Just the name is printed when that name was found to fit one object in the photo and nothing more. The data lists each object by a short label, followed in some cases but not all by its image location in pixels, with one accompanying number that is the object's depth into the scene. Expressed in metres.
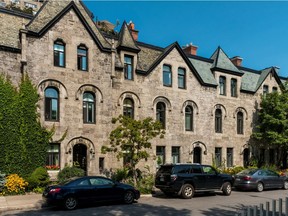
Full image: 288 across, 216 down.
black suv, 17.16
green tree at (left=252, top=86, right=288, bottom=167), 29.89
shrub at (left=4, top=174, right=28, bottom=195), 17.28
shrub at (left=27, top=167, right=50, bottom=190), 18.31
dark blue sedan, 13.71
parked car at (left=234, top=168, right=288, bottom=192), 20.61
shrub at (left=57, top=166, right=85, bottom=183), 19.30
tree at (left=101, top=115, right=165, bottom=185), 18.78
